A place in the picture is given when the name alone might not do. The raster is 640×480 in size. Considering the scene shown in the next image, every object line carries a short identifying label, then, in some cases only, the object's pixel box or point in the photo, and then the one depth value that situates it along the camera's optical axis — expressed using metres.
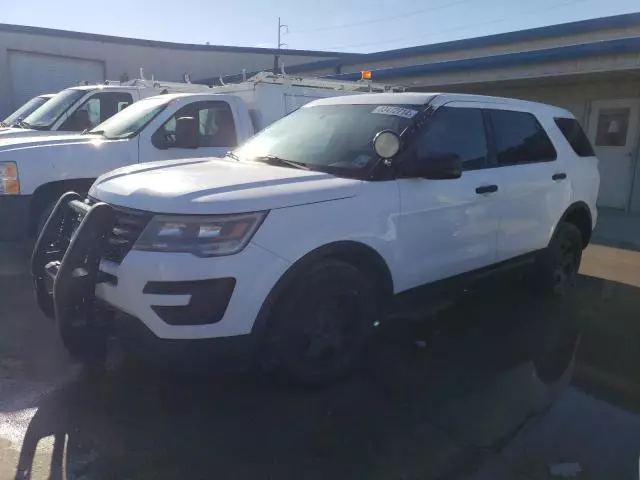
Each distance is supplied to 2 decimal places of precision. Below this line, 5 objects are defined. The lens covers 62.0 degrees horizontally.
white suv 2.90
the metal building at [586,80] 9.88
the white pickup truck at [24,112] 9.37
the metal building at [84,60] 20.17
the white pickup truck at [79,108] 7.60
